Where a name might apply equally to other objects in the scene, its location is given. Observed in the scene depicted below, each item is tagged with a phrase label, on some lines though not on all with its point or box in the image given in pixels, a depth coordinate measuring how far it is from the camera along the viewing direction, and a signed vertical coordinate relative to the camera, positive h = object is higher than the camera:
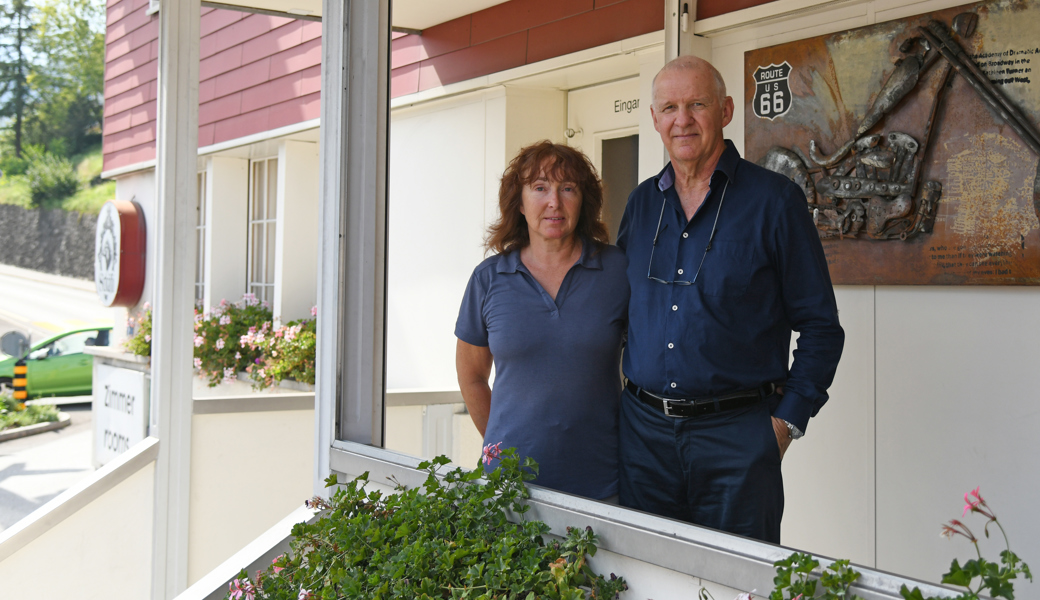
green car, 12.80 -1.04
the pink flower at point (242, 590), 1.86 -0.65
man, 1.73 -0.04
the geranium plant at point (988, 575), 0.99 -0.31
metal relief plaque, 2.49 +0.56
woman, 1.87 -0.03
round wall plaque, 7.95 +0.47
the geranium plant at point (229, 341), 6.56 -0.31
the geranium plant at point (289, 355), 5.93 -0.38
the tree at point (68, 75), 18.98 +5.39
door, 4.10 +0.88
